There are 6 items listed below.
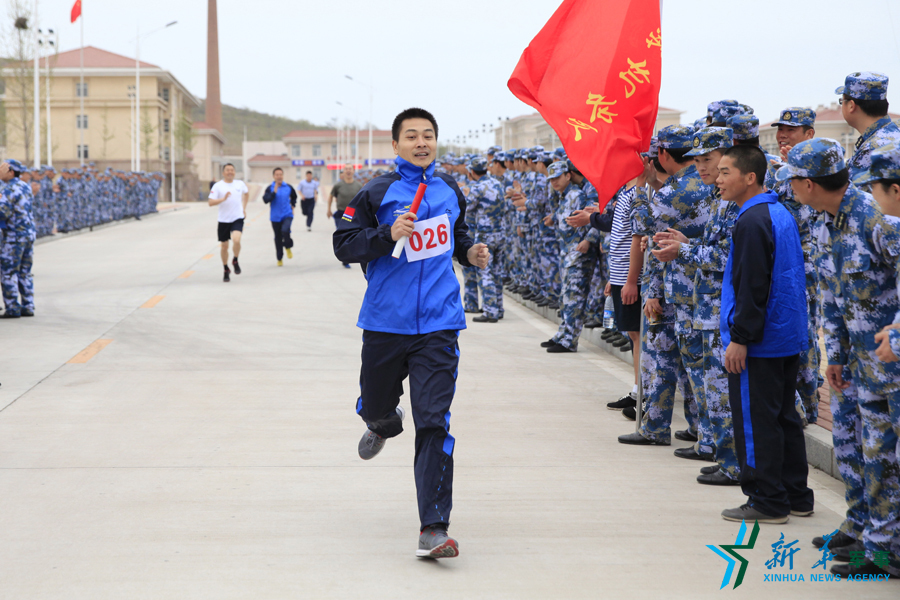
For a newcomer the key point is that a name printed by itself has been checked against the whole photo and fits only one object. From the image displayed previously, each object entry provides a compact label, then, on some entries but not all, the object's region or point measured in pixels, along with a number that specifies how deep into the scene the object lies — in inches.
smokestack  4872.0
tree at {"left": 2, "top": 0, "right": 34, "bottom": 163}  1603.1
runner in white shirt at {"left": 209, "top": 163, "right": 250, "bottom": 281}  685.3
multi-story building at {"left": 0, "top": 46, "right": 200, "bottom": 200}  3412.9
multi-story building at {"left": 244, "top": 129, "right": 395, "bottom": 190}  5054.1
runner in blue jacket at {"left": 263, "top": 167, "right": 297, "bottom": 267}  793.6
